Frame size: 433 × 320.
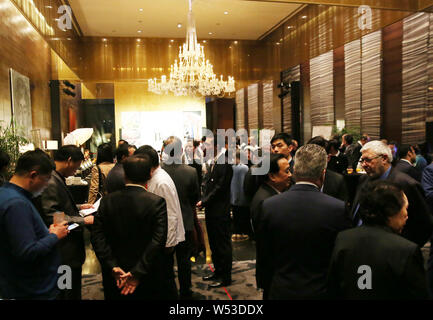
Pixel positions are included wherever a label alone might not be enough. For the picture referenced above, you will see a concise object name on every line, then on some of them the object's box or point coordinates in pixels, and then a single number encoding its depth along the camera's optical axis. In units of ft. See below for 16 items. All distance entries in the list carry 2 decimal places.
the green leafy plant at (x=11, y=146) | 14.30
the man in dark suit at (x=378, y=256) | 4.66
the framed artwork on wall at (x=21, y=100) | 21.19
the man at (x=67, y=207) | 8.22
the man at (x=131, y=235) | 7.11
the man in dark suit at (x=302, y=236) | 5.80
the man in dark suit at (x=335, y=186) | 9.23
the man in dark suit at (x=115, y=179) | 11.12
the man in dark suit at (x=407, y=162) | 13.23
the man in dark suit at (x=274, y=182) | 8.55
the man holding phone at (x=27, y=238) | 5.88
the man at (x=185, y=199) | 11.54
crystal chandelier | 30.12
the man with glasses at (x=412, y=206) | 8.02
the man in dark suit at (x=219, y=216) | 12.85
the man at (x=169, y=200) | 9.18
